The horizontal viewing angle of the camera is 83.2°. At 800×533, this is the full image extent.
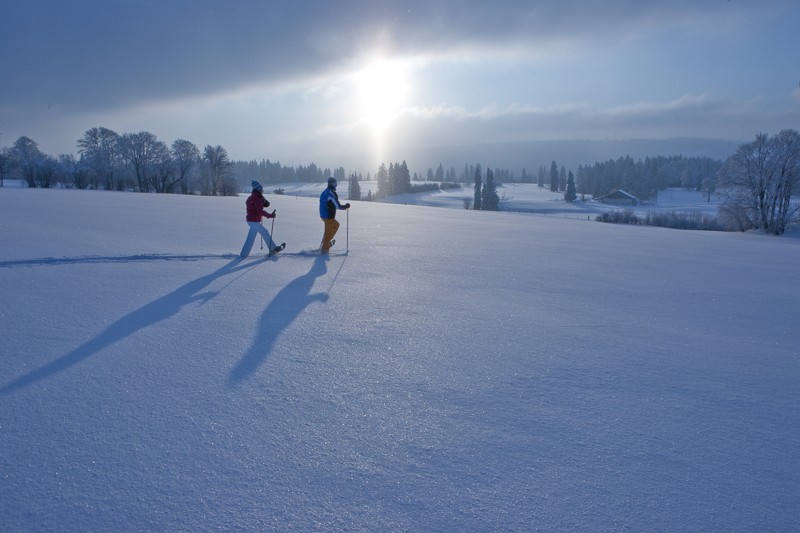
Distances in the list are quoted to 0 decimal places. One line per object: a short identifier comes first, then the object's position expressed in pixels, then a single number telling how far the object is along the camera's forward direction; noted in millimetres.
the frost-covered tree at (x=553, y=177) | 171975
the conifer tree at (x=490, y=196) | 113125
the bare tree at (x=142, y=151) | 83625
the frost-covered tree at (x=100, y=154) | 84500
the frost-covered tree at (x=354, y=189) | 136462
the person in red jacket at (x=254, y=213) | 11883
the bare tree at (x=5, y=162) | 78562
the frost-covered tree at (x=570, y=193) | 127562
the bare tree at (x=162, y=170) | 82312
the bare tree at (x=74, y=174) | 80312
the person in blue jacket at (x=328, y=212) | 12750
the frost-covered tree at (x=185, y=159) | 83938
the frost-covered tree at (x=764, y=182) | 45125
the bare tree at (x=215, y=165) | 87456
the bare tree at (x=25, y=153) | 88325
